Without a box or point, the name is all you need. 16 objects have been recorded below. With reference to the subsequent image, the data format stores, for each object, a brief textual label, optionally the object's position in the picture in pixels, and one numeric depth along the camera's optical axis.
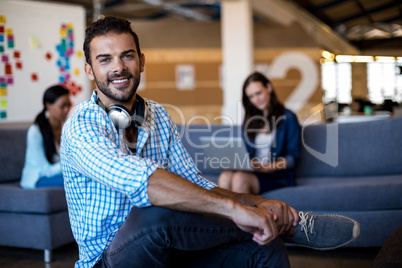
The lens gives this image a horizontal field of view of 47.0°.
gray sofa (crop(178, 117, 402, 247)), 2.96
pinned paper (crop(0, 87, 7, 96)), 5.50
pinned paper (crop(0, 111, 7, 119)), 5.45
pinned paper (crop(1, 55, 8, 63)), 5.52
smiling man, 1.29
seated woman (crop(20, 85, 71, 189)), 3.54
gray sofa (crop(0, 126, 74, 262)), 3.17
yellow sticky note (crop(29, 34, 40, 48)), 5.85
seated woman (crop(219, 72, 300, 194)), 3.30
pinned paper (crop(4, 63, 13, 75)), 5.55
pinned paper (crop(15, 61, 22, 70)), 5.67
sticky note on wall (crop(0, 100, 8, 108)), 5.48
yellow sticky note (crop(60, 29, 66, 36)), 6.15
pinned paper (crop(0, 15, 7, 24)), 5.52
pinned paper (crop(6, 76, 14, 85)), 5.57
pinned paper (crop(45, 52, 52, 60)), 6.01
